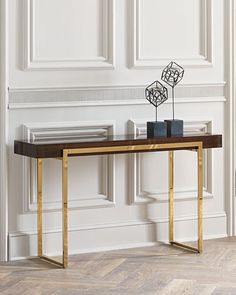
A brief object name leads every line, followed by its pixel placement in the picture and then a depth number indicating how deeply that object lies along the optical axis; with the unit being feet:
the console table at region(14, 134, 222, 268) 15.31
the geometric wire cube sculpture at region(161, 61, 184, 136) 16.75
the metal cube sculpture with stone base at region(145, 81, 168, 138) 16.52
